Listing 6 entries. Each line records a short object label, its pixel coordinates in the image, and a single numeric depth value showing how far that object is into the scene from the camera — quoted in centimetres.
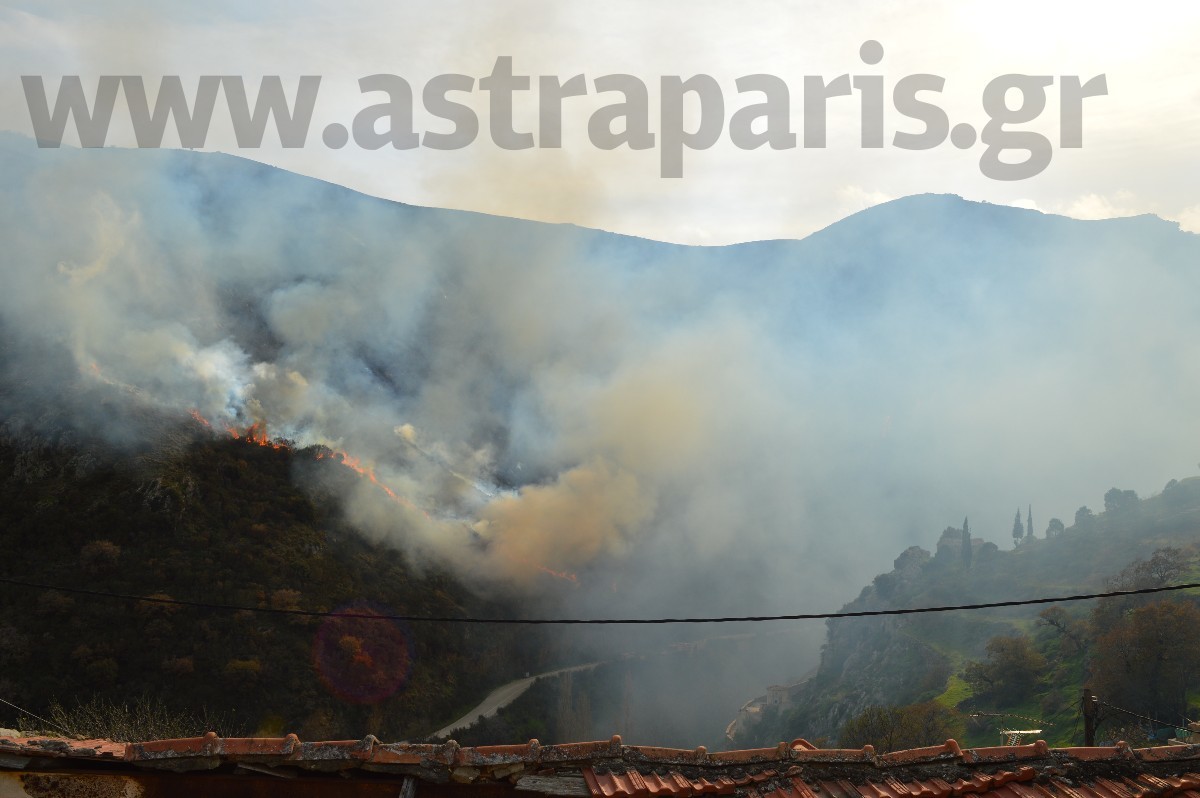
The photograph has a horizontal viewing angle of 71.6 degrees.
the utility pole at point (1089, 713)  2764
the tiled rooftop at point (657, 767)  1035
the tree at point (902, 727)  5600
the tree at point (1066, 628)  6600
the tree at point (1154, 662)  5206
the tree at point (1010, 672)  6350
